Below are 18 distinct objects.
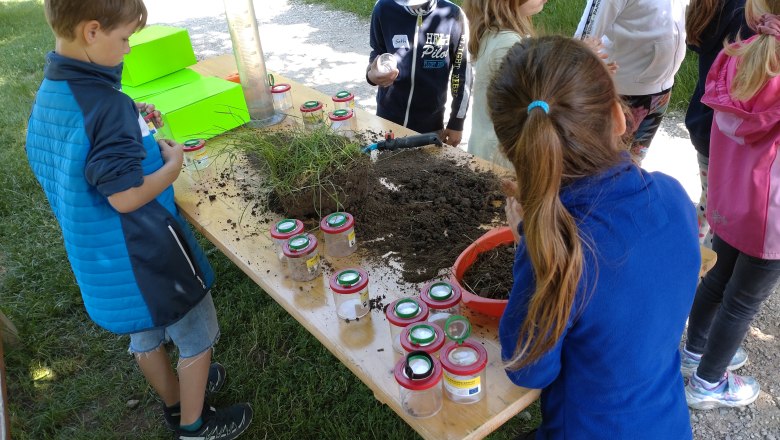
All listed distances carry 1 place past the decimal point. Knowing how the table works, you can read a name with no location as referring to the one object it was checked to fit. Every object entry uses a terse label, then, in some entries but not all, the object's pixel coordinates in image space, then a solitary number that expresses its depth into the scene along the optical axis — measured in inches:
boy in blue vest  64.8
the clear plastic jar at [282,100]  113.1
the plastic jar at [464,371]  48.7
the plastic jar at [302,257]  66.5
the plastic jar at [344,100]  102.5
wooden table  50.1
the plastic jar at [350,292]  60.8
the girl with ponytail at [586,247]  44.0
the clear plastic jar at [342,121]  96.0
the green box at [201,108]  98.0
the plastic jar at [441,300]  58.9
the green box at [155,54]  105.2
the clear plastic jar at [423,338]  52.9
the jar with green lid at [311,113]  99.1
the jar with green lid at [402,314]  56.7
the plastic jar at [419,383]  49.3
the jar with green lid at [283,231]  70.1
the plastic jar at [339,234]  70.2
